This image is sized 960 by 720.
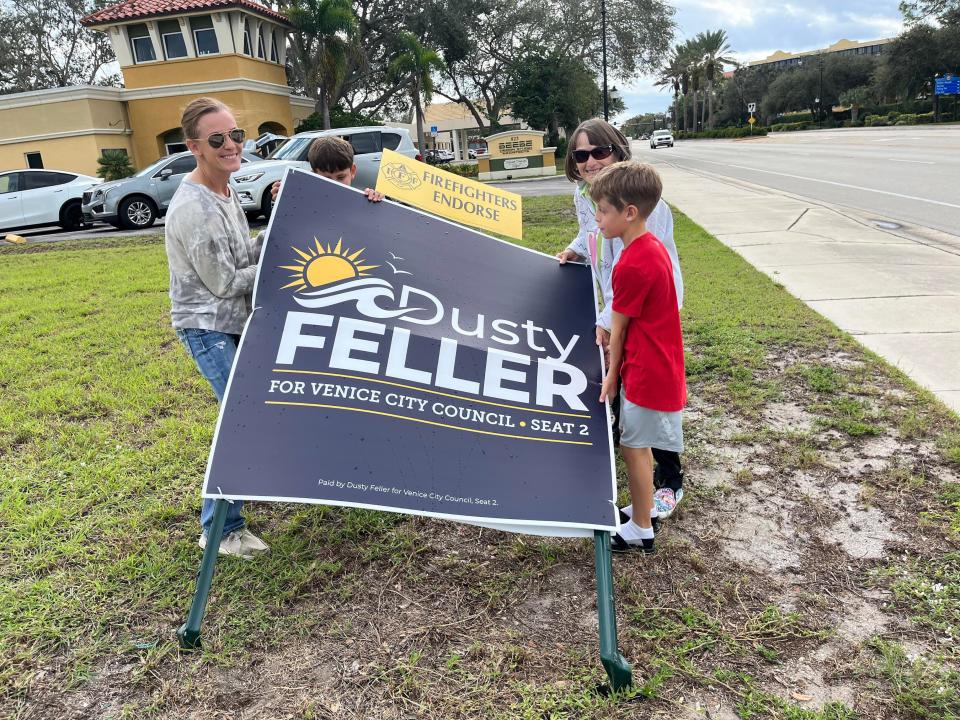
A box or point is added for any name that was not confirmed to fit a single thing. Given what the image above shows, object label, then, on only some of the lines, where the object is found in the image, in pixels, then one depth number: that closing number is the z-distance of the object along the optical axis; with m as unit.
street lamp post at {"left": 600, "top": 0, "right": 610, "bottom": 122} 33.62
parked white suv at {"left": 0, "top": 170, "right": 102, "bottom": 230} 15.03
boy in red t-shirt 2.51
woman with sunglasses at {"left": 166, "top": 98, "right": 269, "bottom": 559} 2.65
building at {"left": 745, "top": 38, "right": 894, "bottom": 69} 121.00
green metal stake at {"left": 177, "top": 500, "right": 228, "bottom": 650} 2.35
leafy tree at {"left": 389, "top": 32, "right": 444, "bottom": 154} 29.73
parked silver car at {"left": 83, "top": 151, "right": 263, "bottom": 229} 14.38
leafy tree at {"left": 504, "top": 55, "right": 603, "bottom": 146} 37.69
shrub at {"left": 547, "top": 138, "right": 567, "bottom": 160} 36.31
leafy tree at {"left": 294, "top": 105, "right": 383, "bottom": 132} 28.86
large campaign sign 2.38
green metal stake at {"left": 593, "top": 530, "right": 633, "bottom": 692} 2.16
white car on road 62.69
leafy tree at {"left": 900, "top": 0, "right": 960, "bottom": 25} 51.31
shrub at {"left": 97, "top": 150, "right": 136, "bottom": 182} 22.64
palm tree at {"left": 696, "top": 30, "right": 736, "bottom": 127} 86.81
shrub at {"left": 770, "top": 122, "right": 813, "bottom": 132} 74.38
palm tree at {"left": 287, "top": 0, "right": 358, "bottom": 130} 26.61
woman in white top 3.01
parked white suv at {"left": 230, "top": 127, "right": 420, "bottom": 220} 13.38
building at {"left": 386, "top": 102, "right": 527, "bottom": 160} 64.53
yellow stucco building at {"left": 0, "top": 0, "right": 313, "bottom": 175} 24.19
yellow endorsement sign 3.19
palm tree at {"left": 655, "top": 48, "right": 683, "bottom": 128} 92.03
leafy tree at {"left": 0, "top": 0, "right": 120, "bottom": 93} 37.25
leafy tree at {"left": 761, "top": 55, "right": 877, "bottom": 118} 76.00
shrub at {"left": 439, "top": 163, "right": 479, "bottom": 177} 29.82
